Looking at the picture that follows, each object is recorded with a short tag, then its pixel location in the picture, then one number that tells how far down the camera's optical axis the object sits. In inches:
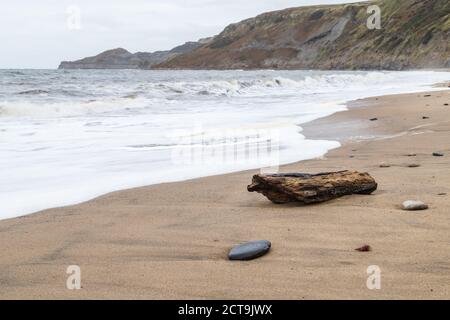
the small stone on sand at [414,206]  136.4
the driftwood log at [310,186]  150.5
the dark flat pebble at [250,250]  111.1
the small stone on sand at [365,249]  111.2
